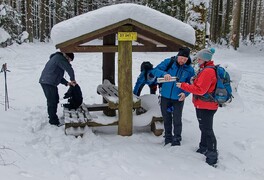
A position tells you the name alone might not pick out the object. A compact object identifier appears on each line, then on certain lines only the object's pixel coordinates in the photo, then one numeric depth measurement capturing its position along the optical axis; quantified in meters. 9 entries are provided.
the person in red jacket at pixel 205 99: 4.95
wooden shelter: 5.76
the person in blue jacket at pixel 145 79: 7.20
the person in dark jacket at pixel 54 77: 6.42
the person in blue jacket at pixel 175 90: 5.53
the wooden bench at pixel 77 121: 6.14
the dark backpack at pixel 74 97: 6.81
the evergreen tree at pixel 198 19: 9.14
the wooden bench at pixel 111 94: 6.37
